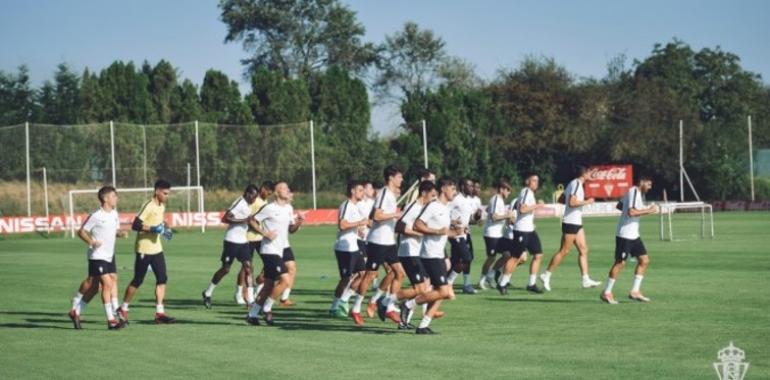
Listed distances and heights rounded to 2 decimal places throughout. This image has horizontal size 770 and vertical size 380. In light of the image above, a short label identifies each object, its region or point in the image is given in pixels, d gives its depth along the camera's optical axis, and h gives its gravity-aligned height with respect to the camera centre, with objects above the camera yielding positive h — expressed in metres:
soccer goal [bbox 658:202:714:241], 41.81 -1.86
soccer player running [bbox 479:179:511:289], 23.88 -0.76
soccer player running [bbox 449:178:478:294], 22.66 -1.06
